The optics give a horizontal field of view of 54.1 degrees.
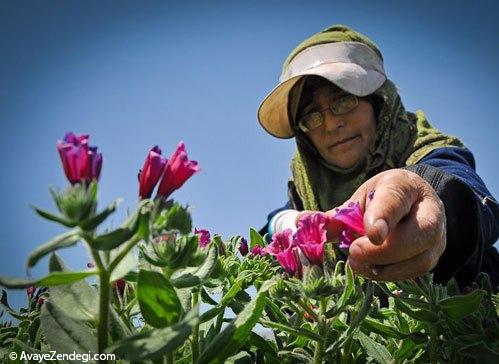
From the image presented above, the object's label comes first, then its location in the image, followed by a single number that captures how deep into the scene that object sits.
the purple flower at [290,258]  0.35
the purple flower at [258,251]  0.44
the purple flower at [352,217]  0.33
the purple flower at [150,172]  0.25
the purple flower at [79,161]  0.23
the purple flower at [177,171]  0.26
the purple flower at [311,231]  0.35
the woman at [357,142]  0.52
